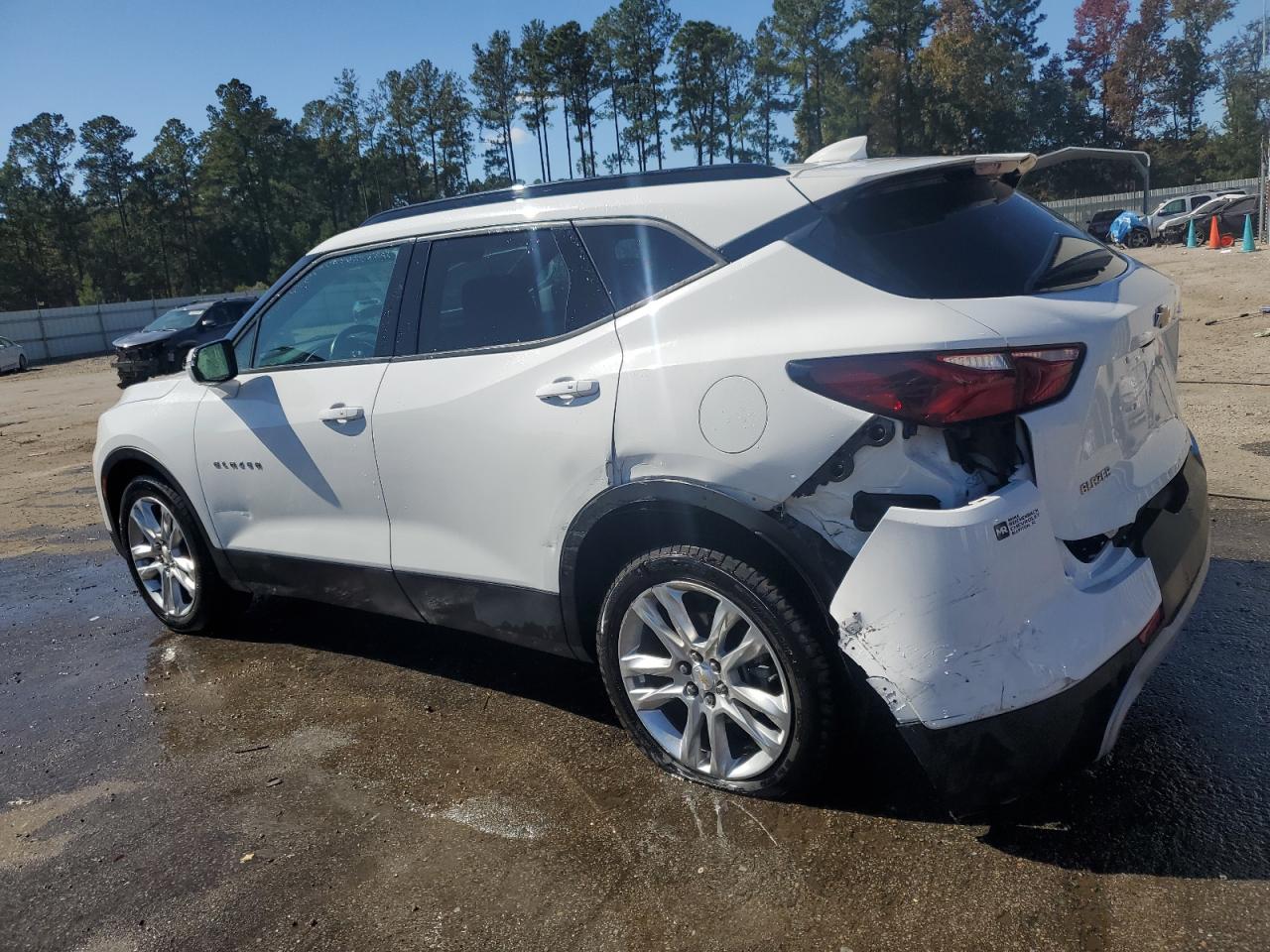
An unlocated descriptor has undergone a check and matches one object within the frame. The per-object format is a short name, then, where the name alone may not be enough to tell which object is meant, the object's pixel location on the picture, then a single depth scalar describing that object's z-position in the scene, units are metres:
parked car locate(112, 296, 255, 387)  19.53
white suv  2.38
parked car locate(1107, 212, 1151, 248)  36.56
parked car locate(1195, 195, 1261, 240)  35.06
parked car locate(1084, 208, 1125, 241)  39.78
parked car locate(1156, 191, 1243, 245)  34.84
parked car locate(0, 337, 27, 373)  31.97
